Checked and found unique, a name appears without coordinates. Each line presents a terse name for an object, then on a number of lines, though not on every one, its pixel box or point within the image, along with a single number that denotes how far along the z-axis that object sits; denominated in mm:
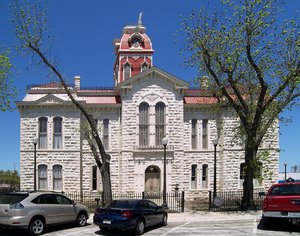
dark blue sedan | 13709
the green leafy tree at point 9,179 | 90875
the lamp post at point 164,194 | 21453
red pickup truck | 14039
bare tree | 21547
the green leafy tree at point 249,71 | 20391
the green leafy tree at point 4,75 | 21125
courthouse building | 33281
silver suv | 13047
